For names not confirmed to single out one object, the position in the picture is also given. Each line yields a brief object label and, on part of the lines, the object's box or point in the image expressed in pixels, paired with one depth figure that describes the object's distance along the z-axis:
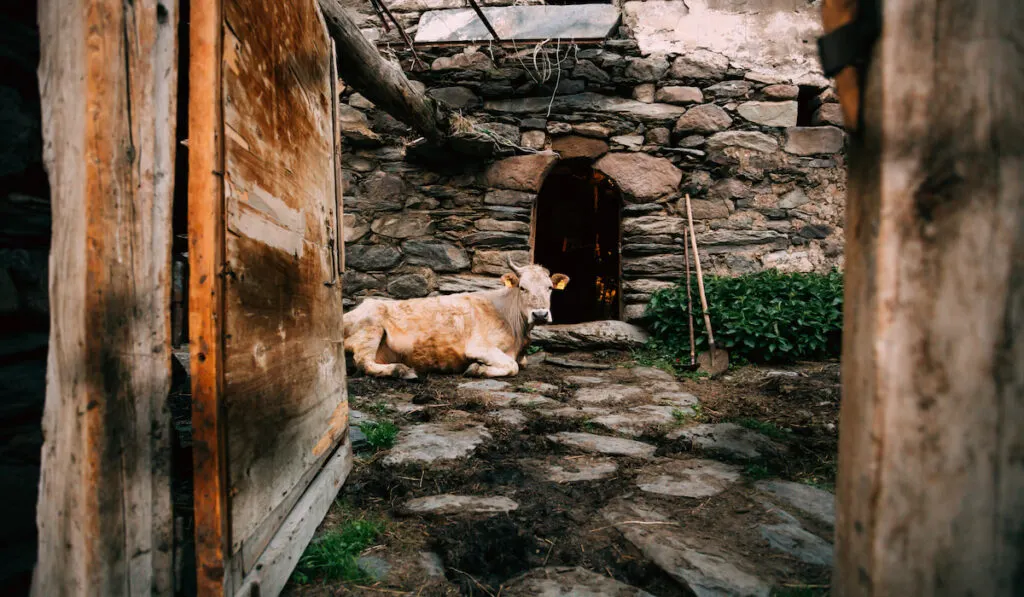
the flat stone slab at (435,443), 2.55
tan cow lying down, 4.93
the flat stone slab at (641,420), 3.14
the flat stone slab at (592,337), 6.07
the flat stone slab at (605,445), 2.72
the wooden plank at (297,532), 1.31
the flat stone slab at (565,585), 1.43
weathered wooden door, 1.13
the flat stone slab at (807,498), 1.93
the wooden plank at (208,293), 1.09
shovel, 5.20
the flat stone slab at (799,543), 1.60
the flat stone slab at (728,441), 2.66
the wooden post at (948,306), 0.75
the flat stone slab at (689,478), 2.20
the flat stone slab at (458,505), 1.96
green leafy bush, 5.16
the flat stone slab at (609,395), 3.92
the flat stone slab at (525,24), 6.36
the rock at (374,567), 1.53
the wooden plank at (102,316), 0.95
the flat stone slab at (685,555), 1.44
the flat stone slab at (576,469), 2.35
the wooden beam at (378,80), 2.83
